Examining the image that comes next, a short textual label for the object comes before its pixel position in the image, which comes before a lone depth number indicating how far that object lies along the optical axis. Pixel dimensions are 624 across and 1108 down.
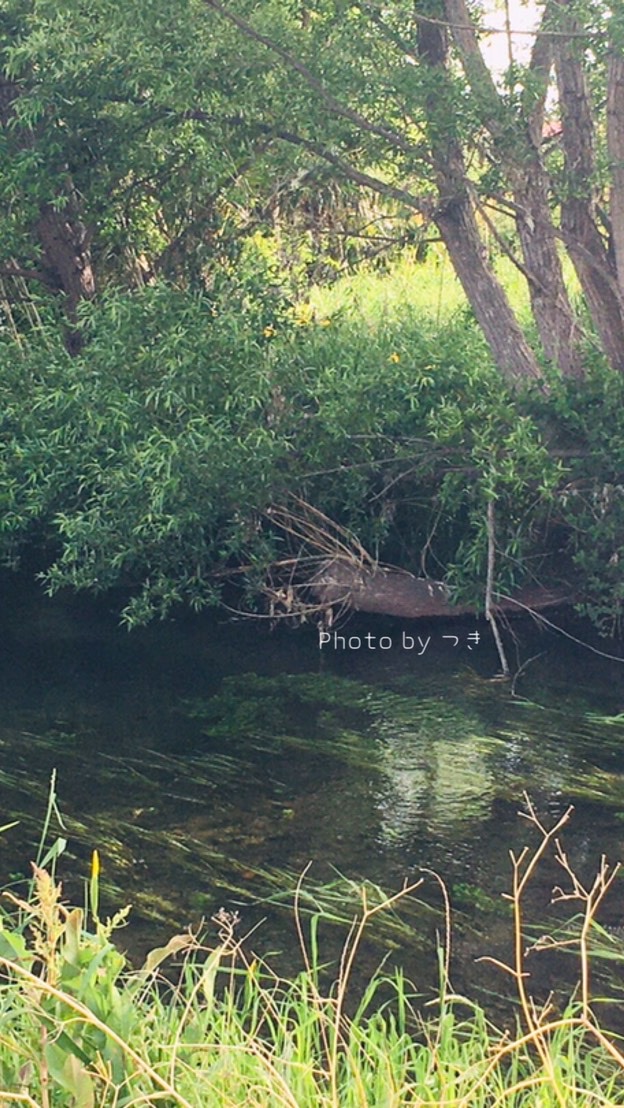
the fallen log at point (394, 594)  9.14
